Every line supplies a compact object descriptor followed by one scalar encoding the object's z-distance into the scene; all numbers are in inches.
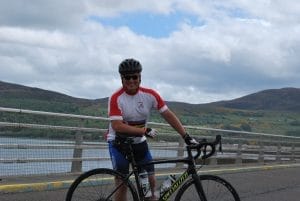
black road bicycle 221.6
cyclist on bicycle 220.2
